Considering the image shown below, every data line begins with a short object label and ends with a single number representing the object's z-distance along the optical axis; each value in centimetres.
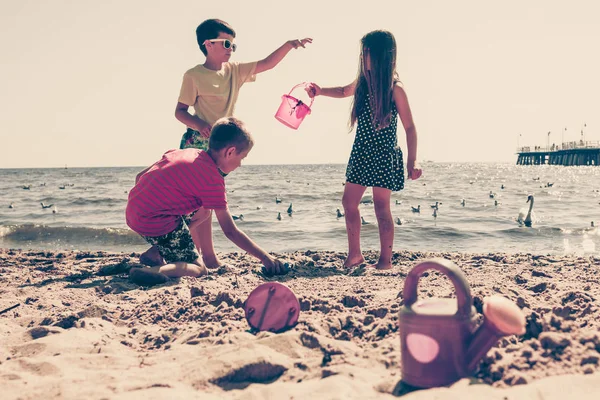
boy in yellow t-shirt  445
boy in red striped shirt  358
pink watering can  185
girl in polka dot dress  437
